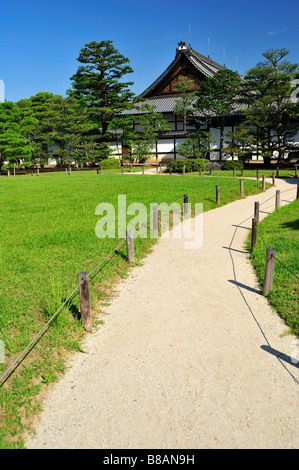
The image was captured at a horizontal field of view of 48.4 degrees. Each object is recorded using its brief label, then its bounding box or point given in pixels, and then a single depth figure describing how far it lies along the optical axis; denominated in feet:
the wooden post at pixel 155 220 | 31.29
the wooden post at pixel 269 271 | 18.81
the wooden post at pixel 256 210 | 33.21
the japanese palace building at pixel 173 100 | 110.22
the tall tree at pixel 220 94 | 98.58
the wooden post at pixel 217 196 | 47.91
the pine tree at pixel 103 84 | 111.55
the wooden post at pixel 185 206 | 41.04
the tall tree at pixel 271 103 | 92.22
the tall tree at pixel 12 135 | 108.47
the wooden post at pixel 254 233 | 26.19
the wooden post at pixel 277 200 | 44.48
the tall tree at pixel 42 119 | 116.26
